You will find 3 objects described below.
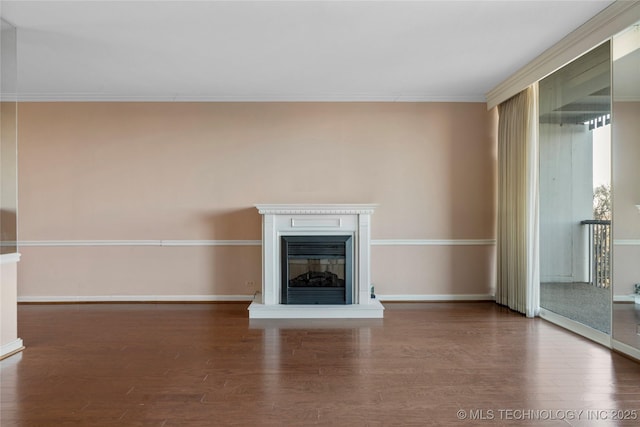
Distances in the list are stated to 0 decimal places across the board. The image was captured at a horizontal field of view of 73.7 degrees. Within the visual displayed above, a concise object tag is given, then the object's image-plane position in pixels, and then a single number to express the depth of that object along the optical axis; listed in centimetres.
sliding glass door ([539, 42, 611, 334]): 386
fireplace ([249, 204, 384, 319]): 499
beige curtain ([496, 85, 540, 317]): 476
